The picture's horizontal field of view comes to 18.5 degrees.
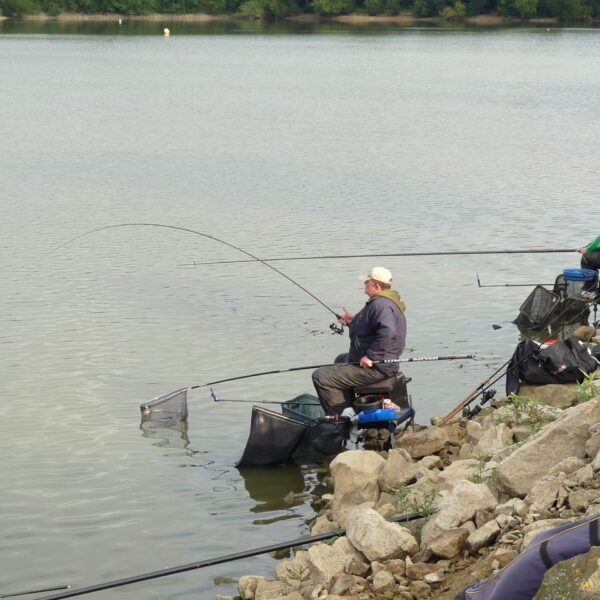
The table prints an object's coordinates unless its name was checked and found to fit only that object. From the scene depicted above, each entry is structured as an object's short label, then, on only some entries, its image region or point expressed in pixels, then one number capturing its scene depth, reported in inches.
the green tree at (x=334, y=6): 6217.3
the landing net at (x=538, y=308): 769.8
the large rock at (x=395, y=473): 486.1
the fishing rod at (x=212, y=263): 907.1
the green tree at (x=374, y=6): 6223.5
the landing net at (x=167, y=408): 607.8
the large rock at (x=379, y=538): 391.6
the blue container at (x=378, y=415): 547.1
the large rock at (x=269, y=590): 410.4
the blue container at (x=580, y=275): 769.3
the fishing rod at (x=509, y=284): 841.3
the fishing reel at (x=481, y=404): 591.9
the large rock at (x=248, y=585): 422.2
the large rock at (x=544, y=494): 371.9
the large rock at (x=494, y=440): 494.6
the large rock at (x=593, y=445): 406.6
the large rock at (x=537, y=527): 342.5
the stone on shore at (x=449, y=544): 374.5
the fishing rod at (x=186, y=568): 388.2
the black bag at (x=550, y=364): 574.5
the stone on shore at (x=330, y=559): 397.2
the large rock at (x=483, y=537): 371.4
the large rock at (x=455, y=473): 457.2
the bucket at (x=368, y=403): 555.3
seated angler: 557.2
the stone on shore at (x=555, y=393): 560.1
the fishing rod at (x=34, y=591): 439.3
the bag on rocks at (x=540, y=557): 280.3
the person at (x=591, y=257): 738.4
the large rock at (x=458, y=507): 388.2
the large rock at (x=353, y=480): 482.7
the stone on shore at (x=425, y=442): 534.5
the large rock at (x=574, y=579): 253.5
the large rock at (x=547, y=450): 412.1
